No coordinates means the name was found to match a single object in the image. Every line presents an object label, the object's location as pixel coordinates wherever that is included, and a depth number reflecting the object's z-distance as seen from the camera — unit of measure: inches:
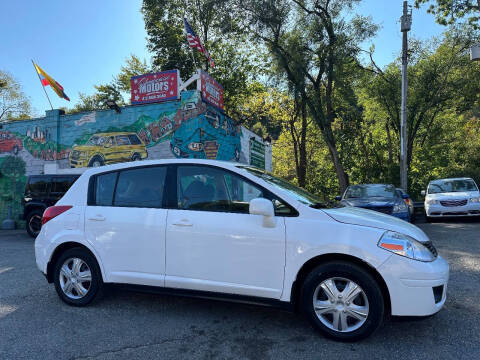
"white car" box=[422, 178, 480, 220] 433.1
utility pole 553.0
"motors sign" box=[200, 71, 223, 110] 485.5
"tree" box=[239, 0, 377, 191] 614.2
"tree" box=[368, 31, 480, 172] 717.9
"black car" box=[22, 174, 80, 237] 419.5
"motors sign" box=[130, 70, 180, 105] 488.1
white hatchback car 116.1
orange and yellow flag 580.4
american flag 507.7
